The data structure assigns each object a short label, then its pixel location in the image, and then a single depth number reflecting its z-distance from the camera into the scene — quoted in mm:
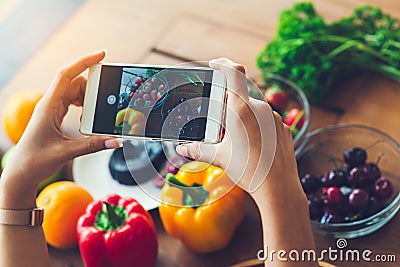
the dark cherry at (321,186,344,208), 1129
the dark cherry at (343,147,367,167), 1197
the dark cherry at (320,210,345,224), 1127
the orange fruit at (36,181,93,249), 1175
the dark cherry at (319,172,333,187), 1175
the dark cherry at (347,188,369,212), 1120
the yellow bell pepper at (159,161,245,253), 1143
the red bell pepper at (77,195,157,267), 1109
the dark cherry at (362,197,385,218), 1127
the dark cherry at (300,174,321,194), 1186
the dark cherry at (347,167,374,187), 1156
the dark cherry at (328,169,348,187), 1171
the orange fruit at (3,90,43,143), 1338
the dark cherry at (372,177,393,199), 1142
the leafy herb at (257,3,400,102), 1359
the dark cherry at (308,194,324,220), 1145
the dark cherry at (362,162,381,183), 1158
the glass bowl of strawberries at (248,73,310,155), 1277
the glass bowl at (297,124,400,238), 1219
